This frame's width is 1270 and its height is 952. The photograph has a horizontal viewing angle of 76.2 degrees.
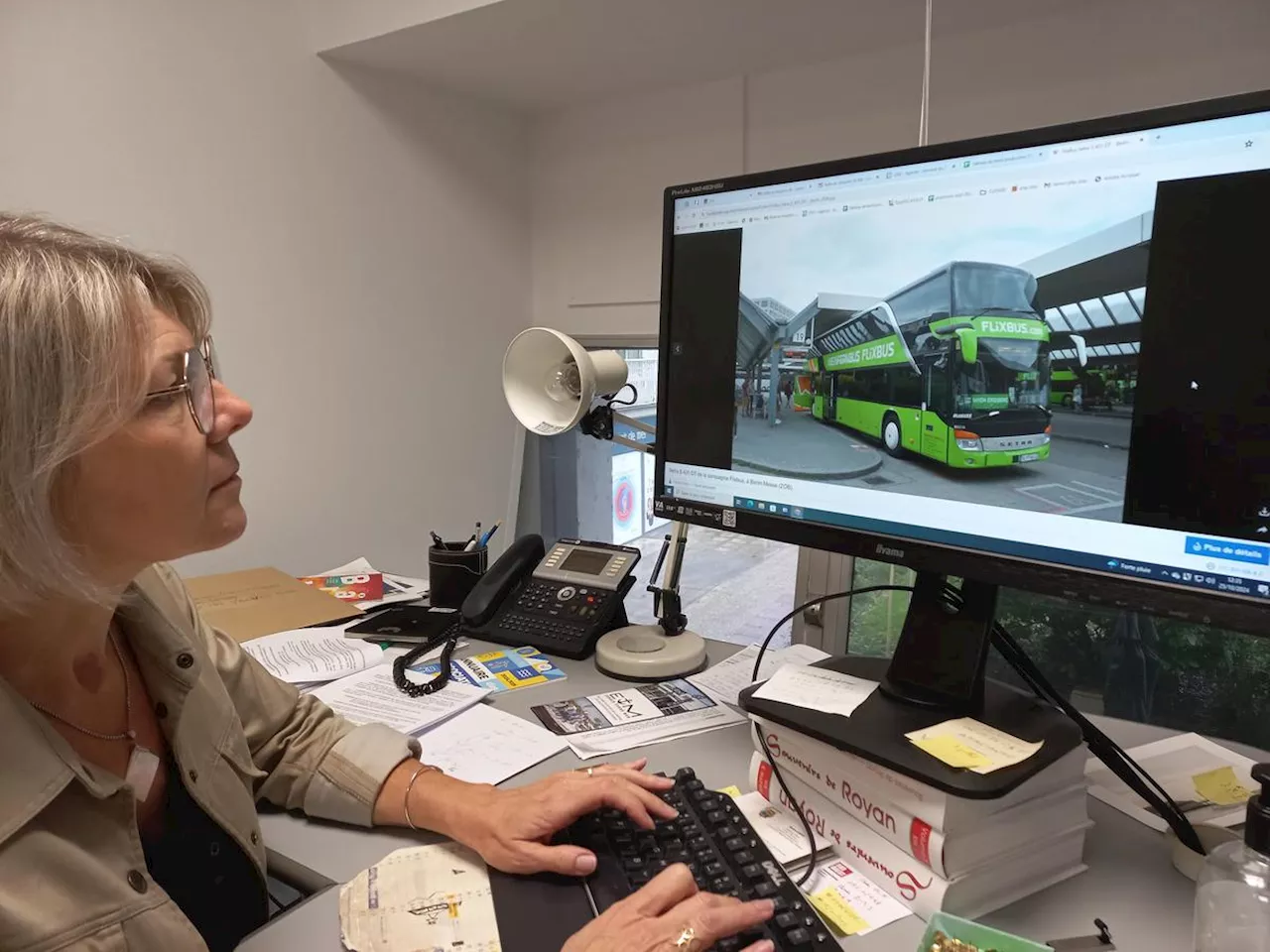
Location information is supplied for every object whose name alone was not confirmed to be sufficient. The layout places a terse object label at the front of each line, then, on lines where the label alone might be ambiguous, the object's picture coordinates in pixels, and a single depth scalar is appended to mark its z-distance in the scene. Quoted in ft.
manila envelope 4.76
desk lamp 4.05
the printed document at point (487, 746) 3.21
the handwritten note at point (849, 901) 2.31
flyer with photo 3.41
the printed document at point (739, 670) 3.88
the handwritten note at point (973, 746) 2.33
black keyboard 2.12
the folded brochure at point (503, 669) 4.03
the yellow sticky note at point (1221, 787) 2.73
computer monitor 2.22
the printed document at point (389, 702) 3.63
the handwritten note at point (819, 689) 2.77
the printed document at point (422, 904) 2.25
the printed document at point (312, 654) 4.13
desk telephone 4.42
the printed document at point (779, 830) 2.58
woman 2.11
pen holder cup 5.03
